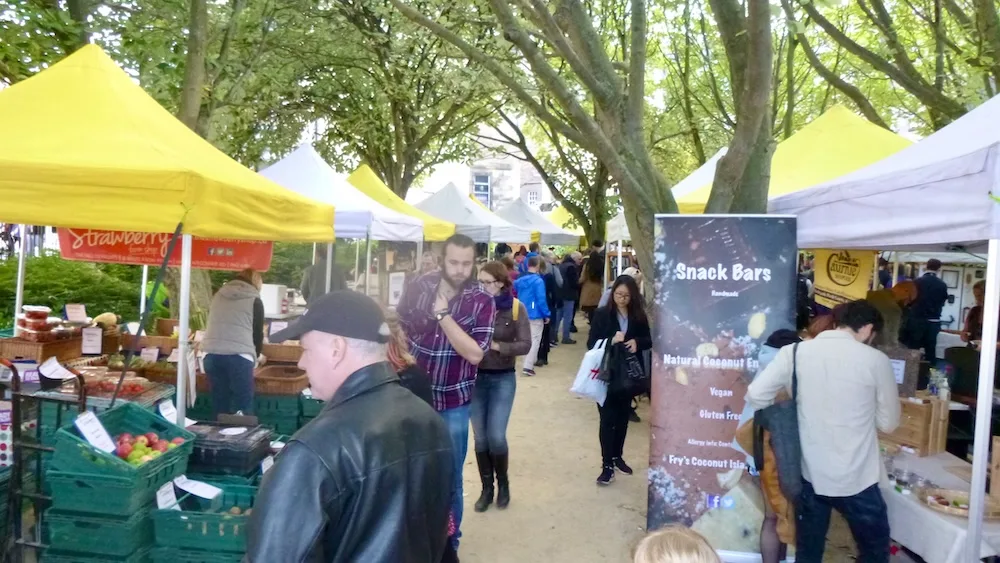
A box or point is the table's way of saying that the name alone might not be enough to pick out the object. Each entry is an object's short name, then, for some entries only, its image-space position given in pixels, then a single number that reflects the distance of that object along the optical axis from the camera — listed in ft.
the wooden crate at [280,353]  22.59
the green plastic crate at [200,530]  11.64
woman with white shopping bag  18.37
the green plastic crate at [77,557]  11.24
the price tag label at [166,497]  11.83
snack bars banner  14.06
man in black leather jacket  4.99
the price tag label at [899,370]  16.38
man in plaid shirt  12.97
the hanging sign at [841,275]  20.08
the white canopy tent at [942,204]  9.58
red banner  17.78
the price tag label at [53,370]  14.28
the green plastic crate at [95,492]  11.02
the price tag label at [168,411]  14.37
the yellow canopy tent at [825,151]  22.24
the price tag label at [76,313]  20.89
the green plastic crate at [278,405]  20.39
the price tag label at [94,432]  11.40
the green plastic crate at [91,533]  11.10
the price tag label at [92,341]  19.53
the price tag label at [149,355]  19.72
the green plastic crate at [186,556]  11.75
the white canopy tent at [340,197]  27.40
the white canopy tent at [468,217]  51.19
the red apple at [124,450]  11.69
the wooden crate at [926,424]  14.97
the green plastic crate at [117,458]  11.05
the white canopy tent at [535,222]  69.51
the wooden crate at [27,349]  17.38
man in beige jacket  11.51
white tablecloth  11.35
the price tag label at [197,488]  12.22
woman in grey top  18.45
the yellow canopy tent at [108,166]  11.72
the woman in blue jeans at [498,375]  15.63
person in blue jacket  33.55
